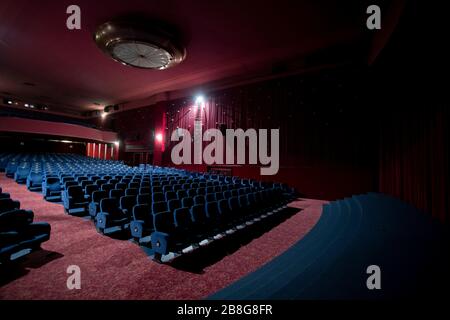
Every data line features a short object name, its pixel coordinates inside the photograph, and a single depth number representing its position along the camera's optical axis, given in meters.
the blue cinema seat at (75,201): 4.55
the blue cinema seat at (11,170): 9.27
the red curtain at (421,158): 3.46
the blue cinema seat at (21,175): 7.98
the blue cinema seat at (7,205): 3.23
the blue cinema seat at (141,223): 3.24
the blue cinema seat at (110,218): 3.58
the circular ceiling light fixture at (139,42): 6.72
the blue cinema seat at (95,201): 4.04
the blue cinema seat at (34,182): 6.90
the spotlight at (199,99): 12.83
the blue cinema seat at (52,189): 5.71
